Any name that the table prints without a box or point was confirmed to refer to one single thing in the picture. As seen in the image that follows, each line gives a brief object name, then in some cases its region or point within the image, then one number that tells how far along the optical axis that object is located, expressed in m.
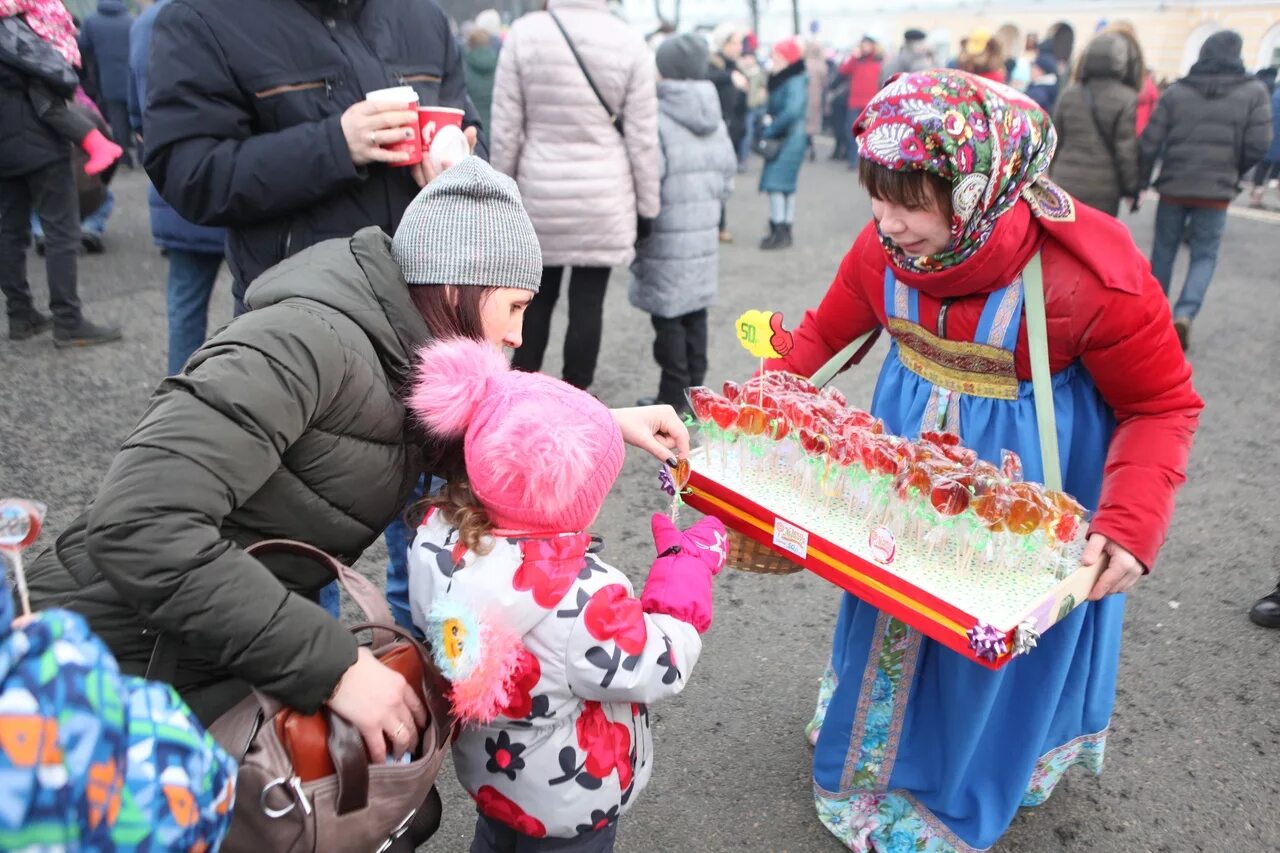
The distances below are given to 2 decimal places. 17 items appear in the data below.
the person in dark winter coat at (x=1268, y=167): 10.95
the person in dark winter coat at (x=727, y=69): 10.44
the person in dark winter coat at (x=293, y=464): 1.17
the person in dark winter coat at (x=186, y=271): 3.56
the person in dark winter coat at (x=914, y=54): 11.09
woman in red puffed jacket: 1.68
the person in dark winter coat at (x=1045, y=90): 9.07
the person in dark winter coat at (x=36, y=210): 4.55
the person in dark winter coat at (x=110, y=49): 8.62
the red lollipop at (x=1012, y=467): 1.77
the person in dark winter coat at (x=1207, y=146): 5.77
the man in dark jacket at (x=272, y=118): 2.06
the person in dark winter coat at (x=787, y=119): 8.01
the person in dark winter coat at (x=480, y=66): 9.25
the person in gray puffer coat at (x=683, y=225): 4.45
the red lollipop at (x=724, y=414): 2.01
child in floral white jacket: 1.37
